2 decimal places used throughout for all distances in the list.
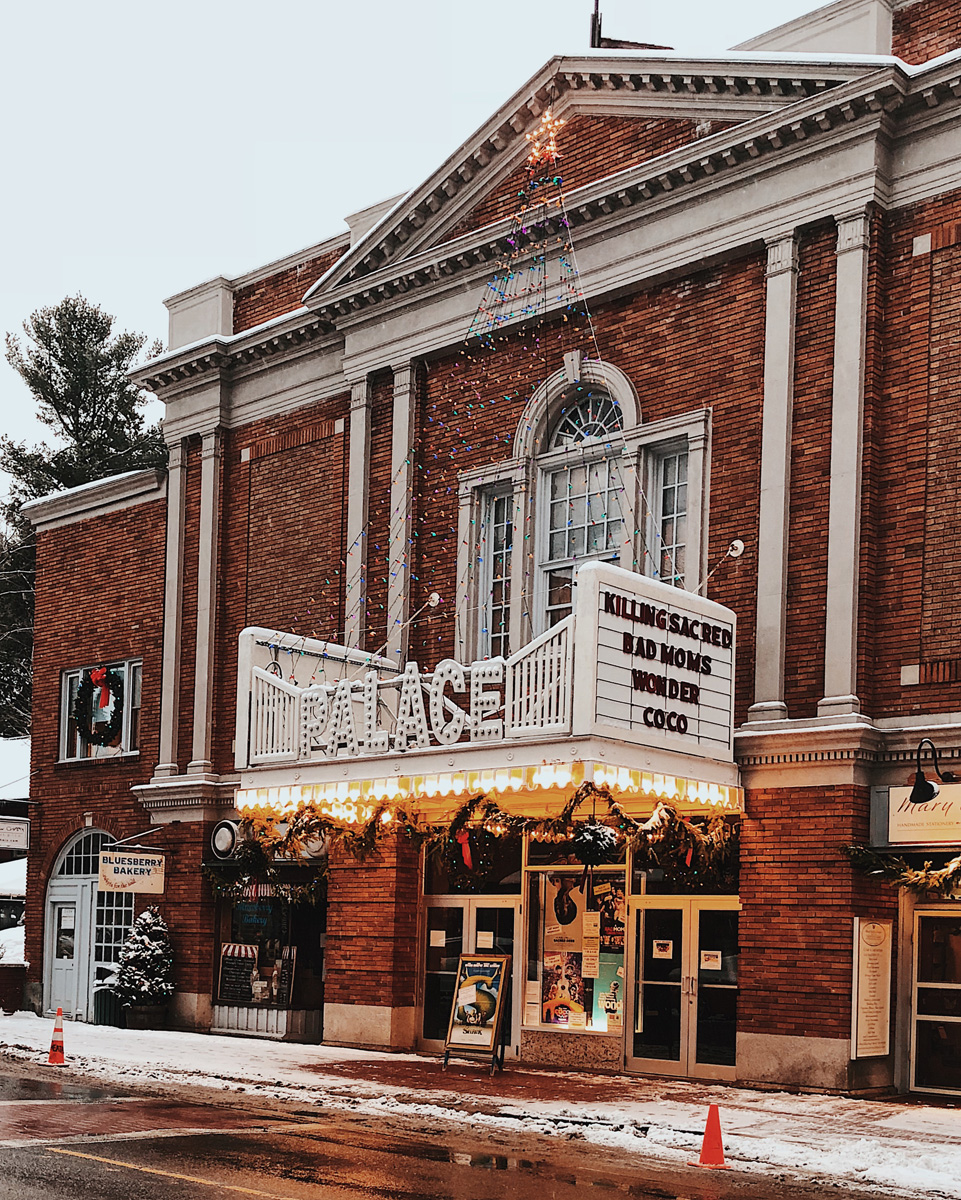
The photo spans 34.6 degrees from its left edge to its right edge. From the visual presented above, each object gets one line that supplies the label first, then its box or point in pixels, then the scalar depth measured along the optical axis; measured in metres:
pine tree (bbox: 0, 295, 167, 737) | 46.59
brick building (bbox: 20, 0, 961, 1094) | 16.17
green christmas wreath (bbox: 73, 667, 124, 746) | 26.67
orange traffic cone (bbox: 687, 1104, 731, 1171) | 11.94
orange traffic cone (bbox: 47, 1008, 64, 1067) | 18.53
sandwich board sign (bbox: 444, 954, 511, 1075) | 17.23
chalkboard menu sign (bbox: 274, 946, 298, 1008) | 22.69
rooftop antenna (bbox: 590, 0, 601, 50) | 23.19
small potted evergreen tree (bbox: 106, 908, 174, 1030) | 23.66
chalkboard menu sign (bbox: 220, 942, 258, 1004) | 23.14
